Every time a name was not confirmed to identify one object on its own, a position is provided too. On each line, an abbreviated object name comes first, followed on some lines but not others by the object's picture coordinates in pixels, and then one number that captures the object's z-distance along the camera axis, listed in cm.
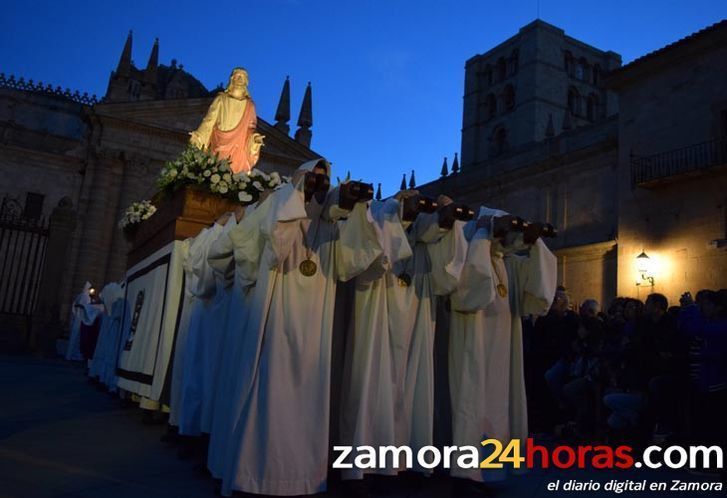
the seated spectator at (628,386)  597
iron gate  1606
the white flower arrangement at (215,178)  635
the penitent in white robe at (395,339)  405
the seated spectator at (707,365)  526
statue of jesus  861
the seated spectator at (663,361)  596
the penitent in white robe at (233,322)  389
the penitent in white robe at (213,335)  460
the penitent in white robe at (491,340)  429
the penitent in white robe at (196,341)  490
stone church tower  4372
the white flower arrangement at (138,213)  887
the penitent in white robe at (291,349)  363
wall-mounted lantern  1850
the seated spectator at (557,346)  732
